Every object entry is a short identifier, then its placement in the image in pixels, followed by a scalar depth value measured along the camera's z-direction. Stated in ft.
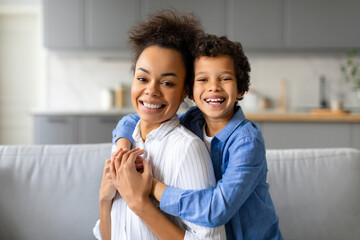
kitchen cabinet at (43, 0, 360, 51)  13.14
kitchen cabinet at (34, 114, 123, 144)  12.82
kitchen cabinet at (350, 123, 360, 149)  11.82
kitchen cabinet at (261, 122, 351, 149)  11.87
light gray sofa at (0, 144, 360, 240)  5.03
